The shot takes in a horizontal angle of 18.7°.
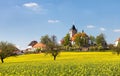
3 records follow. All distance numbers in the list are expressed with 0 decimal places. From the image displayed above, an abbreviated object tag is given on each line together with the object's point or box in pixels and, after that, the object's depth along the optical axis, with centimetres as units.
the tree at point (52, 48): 10028
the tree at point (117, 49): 10965
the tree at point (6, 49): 9469
